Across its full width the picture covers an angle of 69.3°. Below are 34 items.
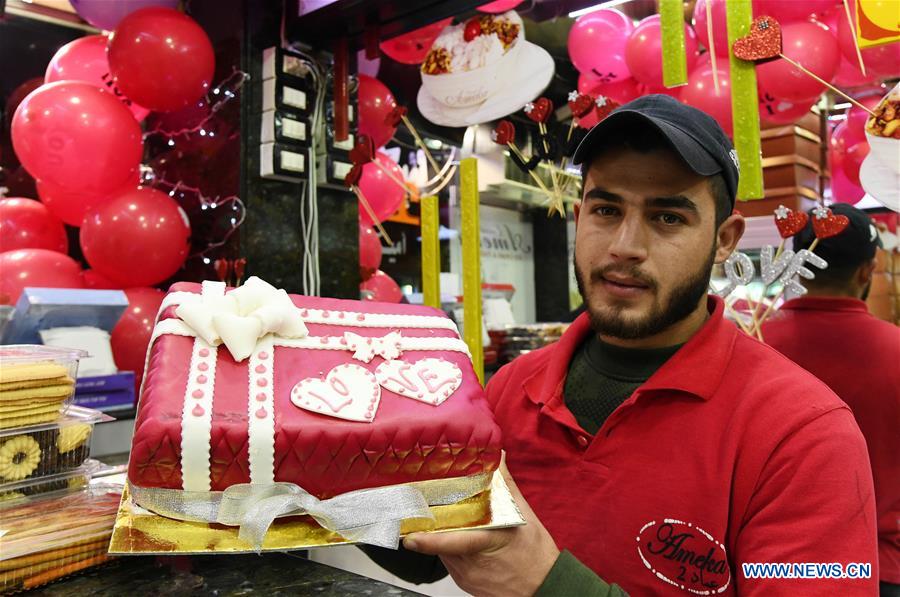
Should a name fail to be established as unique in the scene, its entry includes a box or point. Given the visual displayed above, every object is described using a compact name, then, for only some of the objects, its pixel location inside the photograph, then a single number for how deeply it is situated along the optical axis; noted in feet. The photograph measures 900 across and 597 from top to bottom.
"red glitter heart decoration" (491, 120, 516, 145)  8.69
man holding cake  3.10
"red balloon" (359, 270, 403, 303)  11.77
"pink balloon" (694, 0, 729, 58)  7.07
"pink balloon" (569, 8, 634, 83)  8.42
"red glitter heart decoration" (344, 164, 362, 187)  10.47
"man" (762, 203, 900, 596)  6.32
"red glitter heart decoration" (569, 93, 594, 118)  7.73
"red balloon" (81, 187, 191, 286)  9.80
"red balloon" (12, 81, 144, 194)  9.18
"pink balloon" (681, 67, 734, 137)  7.08
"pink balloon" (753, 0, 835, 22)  6.75
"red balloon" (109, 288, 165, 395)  9.76
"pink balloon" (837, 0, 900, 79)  6.24
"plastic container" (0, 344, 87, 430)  3.81
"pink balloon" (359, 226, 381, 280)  12.07
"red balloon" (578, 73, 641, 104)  8.62
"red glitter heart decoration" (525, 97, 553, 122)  8.41
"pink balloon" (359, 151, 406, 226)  10.96
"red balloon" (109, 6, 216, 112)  9.28
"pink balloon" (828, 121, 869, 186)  6.90
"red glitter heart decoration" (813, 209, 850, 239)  6.27
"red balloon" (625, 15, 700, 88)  7.71
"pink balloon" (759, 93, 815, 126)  7.01
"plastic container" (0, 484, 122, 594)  3.20
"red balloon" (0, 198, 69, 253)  11.06
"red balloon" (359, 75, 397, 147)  11.05
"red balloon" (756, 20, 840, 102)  6.61
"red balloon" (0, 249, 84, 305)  9.45
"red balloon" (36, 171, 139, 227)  10.37
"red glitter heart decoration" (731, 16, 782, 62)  6.40
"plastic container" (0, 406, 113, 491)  3.79
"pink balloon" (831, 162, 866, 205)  7.22
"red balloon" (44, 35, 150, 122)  10.77
